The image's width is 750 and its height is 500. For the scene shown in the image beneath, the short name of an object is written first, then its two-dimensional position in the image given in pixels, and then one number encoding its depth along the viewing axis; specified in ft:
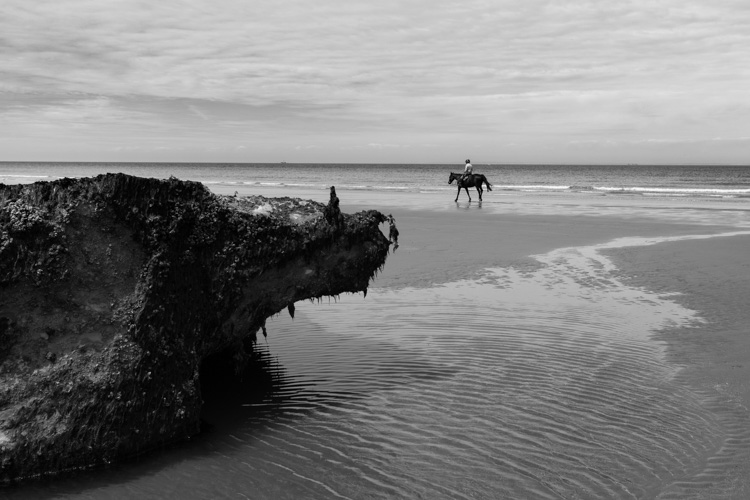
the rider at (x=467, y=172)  119.28
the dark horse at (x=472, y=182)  118.83
